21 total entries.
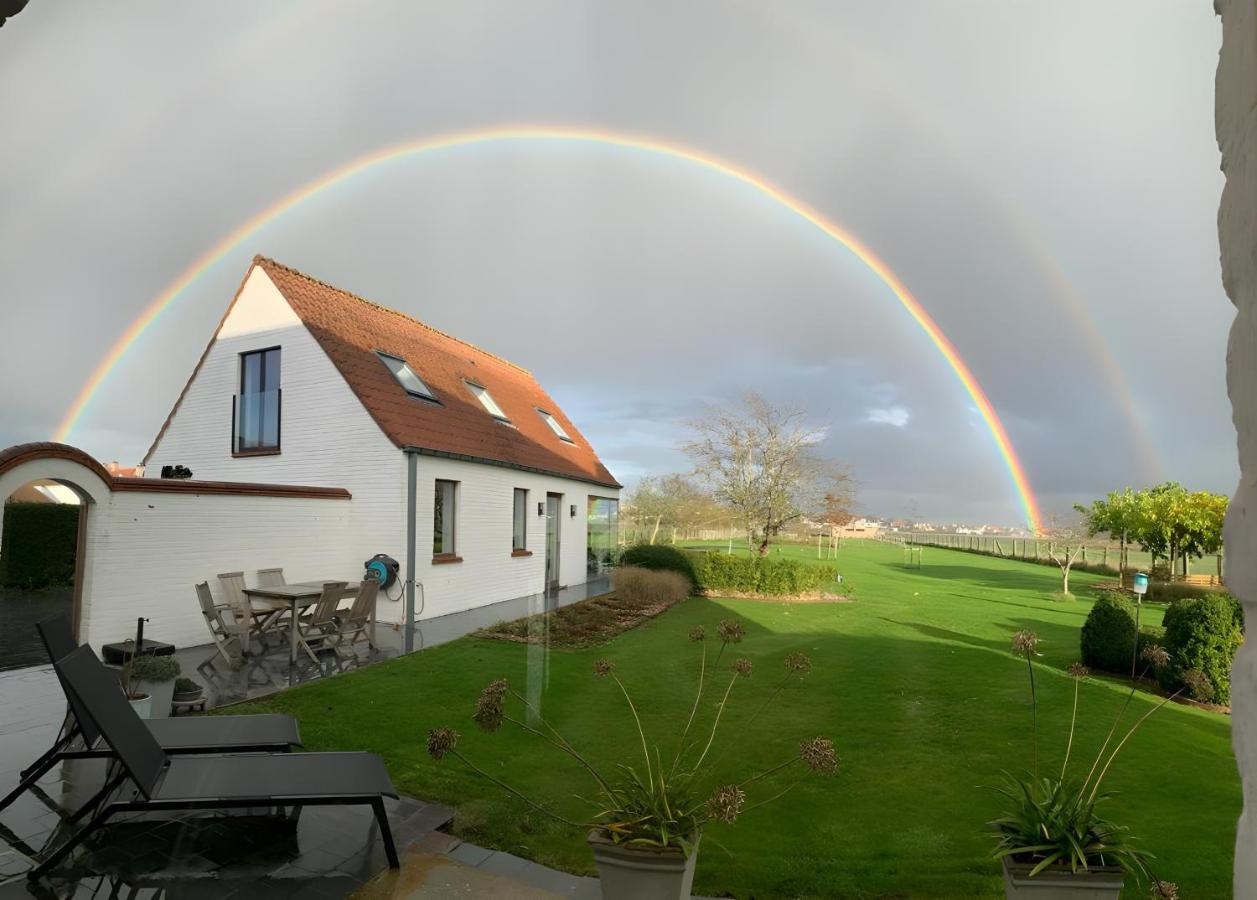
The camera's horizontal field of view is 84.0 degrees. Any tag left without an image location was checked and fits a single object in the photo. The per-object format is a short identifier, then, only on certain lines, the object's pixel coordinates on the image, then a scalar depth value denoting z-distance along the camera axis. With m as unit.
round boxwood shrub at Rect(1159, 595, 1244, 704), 8.38
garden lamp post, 9.37
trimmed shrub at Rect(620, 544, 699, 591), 20.09
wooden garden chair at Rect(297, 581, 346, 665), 9.55
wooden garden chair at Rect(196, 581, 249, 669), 8.91
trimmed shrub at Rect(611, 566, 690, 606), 18.09
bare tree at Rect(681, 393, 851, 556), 26.58
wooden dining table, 9.29
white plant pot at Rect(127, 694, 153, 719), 5.42
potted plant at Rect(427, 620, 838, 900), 2.88
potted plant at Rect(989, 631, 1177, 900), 2.84
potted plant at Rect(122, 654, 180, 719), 5.88
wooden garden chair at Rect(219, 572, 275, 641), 9.69
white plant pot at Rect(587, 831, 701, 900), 2.88
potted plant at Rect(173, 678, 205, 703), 6.79
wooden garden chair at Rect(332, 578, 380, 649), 9.80
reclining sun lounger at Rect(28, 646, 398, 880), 3.39
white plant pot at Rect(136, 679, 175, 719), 5.98
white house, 12.91
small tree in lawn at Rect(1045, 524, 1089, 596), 24.25
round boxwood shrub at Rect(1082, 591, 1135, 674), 9.90
